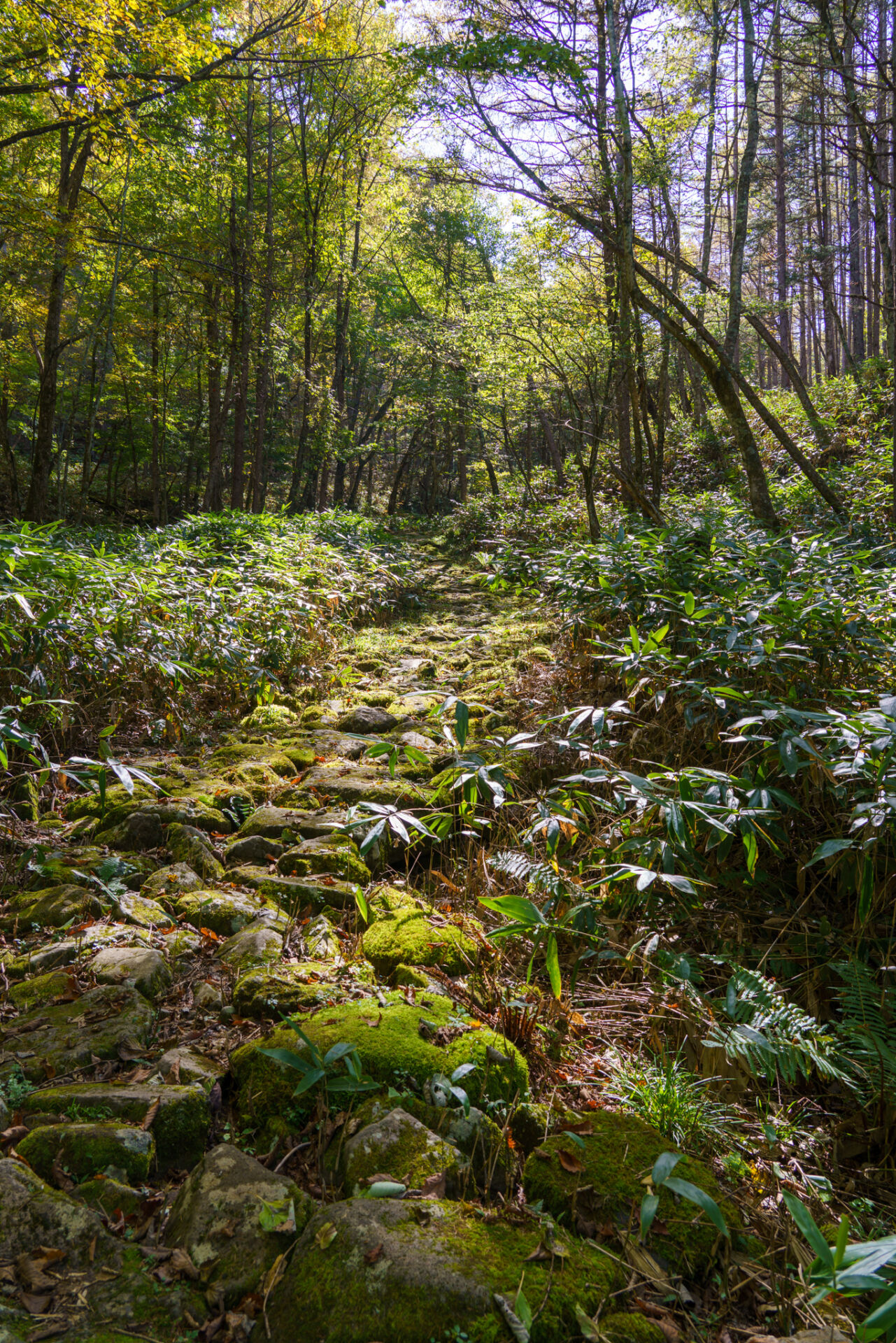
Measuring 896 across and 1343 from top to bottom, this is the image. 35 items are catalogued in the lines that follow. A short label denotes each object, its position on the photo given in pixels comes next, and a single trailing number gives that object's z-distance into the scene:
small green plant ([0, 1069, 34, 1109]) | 1.71
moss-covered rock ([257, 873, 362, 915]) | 2.90
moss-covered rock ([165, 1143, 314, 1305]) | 1.38
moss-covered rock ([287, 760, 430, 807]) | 3.73
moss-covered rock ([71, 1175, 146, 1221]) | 1.49
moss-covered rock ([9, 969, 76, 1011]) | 2.15
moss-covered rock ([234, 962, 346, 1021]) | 2.16
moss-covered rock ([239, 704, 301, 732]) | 5.15
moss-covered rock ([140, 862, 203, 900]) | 2.87
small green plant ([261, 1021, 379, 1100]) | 1.62
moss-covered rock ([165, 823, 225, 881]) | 3.12
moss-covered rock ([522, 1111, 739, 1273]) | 1.55
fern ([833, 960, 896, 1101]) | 2.08
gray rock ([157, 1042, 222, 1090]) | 1.85
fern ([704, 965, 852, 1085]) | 1.93
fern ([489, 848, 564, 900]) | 2.23
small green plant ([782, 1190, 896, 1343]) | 0.84
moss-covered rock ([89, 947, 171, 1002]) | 2.24
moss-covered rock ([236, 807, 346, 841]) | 3.47
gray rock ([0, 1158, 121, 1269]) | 1.36
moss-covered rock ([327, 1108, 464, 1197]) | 1.59
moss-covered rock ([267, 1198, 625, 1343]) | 1.28
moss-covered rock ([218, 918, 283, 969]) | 2.41
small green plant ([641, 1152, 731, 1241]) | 1.26
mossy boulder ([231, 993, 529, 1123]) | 1.83
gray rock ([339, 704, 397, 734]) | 5.16
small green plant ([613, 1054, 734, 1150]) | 1.88
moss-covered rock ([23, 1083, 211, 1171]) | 1.68
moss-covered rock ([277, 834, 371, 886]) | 3.16
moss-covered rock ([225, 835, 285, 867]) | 3.30
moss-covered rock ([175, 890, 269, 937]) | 2.71
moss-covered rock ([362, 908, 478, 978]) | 2.49
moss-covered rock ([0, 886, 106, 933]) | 2.58
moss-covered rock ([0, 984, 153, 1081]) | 1.89
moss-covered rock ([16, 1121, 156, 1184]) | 1.55
